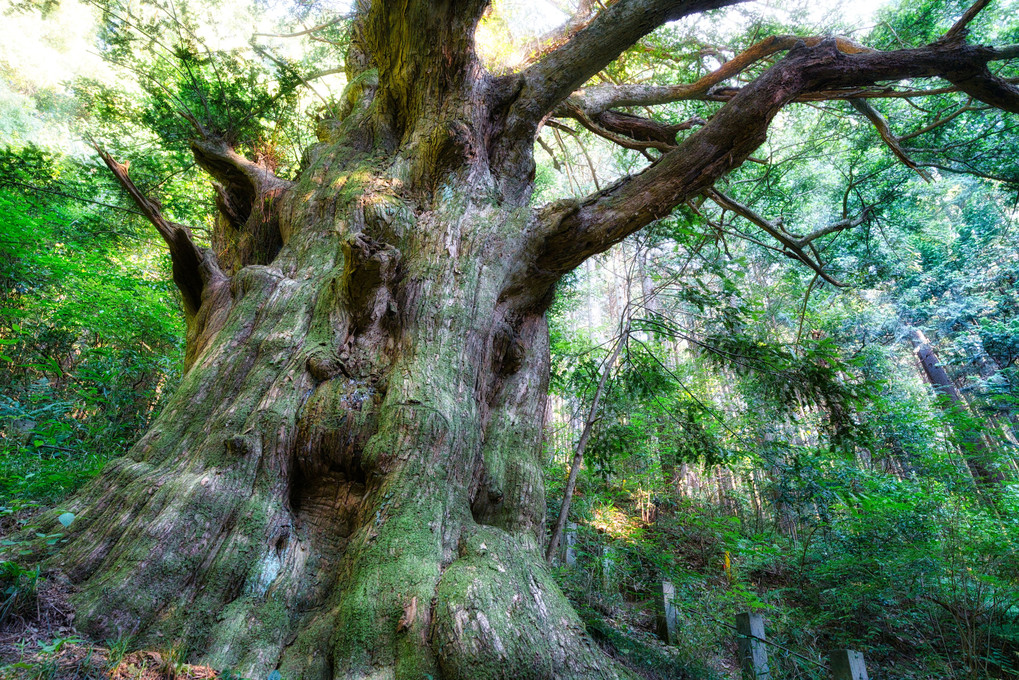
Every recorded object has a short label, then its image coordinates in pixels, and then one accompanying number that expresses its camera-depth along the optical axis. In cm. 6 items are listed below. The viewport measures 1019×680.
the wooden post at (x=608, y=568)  463
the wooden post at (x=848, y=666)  274
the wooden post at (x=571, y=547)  497
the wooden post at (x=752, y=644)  324
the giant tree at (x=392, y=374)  189
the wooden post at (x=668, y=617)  401
